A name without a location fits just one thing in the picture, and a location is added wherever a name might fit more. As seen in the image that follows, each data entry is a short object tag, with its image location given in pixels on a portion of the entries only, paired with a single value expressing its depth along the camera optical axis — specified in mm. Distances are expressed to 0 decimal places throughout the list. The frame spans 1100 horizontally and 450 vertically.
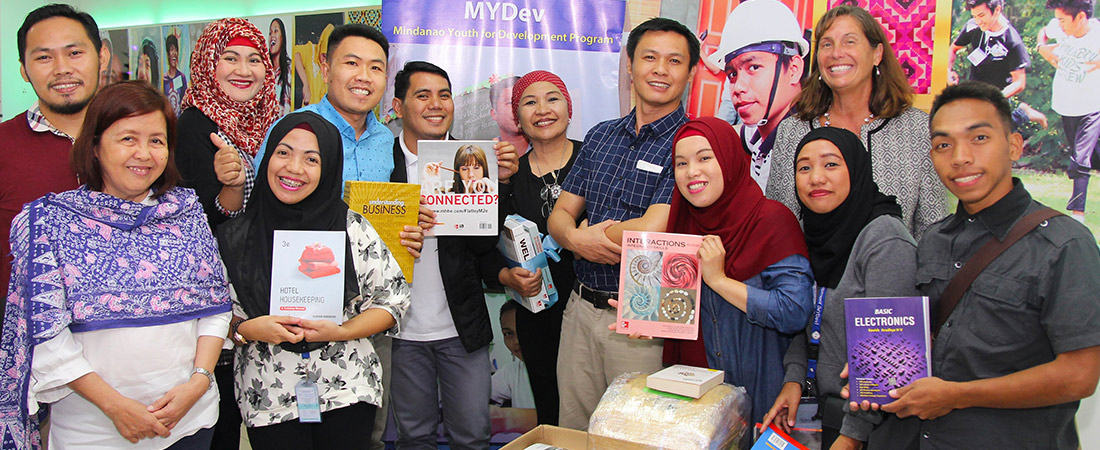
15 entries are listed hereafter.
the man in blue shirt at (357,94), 3012
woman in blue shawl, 1947
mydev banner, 3832
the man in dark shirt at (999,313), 1660
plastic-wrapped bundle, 1850
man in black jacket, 3158
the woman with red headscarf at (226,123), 2668
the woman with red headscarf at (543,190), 3336
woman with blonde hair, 2742
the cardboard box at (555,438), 2191
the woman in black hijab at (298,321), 2307
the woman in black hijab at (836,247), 2037
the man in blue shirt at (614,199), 2734
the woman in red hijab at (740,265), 2195
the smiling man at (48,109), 2492
